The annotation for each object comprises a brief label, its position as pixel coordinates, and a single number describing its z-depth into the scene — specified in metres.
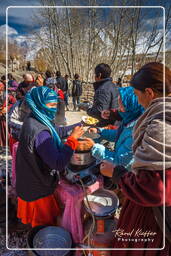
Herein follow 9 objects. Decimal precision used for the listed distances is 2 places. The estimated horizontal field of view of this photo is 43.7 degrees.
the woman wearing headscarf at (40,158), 1.50
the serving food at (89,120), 2.31
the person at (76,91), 7.08
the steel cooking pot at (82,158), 1.58
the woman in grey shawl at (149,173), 0.90
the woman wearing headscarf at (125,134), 1.54
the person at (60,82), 6.30
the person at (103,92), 2.68
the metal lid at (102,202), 1.54
